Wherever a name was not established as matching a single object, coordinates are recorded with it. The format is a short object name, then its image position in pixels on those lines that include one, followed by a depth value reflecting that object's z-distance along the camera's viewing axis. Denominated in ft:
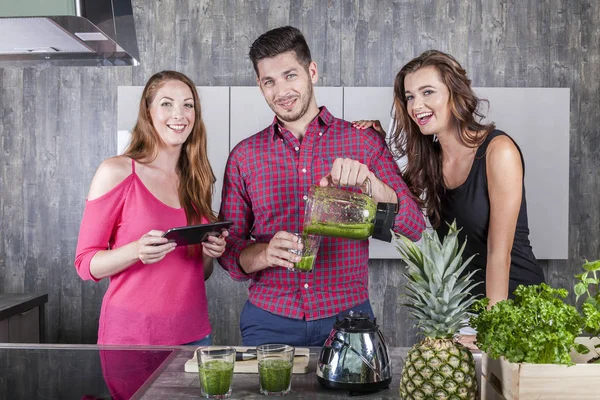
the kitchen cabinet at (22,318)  9.77
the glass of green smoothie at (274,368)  4.26
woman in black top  6.27
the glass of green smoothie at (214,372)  4.19
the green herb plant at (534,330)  3.55
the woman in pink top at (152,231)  6.43
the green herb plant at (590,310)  3.69
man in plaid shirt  6.50
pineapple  3.92
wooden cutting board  4.79
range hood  4.56
